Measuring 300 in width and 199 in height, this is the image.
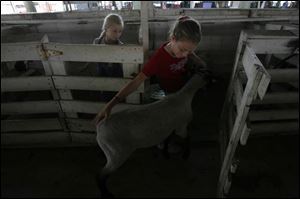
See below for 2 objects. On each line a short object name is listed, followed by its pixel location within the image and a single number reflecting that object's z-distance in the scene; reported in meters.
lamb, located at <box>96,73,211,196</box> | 1.70
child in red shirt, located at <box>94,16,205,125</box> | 1.59
